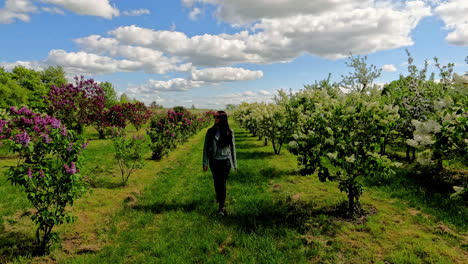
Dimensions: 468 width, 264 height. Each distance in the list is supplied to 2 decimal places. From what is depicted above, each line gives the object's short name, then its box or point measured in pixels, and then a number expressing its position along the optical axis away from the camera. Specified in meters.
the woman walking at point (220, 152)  6.24
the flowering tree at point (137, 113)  24.29
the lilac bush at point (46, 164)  4.11
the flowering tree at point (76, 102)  15.06
